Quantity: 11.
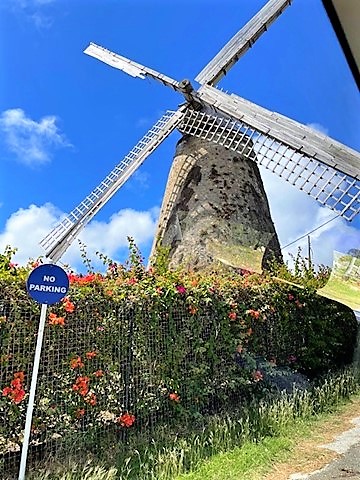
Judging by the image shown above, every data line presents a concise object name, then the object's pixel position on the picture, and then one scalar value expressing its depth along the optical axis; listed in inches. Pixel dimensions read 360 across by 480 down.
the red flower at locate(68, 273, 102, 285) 112.0
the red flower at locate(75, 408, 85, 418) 102.6
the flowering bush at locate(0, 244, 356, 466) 98.1
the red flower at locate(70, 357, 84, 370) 104.4
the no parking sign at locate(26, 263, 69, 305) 94.1
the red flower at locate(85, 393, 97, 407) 105.1
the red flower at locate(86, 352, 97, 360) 107.7
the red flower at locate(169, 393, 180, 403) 122.5
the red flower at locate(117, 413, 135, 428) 110.6
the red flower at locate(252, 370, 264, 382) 151.8
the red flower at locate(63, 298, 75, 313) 106.0
